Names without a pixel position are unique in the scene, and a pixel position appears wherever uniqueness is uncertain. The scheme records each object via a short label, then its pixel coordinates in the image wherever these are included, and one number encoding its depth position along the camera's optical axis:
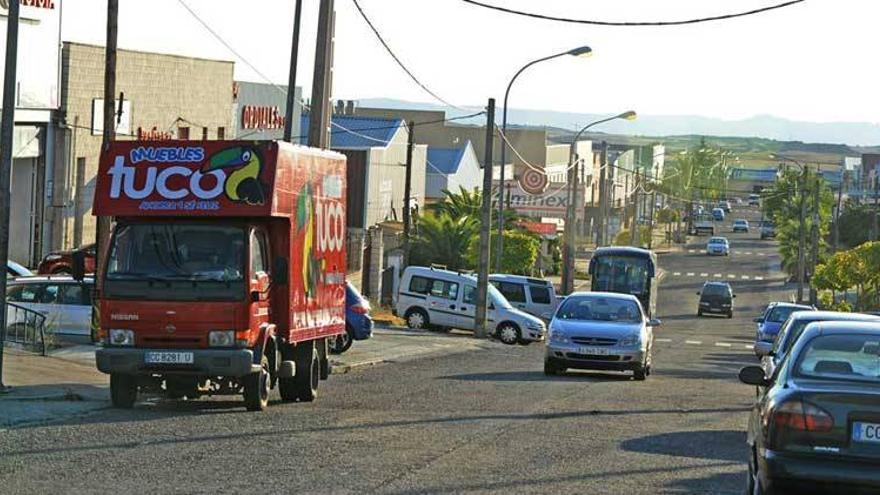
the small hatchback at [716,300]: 73.12
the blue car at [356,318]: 31.64
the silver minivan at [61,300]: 30.22
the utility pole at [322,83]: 27.47
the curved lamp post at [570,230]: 65.54
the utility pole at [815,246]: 77.24
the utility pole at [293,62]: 31.12
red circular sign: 92.88
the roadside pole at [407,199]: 55.03
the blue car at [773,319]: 43.38
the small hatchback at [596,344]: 27.66
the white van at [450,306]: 46.31
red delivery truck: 18.23
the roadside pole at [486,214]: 42.62
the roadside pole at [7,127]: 19.19
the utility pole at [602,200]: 78.00
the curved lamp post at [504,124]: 45.78
